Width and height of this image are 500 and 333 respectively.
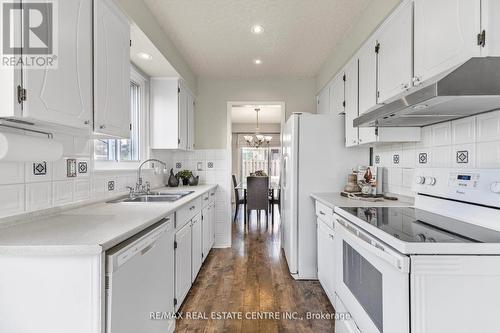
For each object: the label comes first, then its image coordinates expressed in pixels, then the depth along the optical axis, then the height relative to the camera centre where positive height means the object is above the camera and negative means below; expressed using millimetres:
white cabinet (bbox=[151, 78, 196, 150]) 2963 +620
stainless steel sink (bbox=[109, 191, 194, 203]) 2245 -282
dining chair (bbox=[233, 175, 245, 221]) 5500 -713
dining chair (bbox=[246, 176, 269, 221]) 5066 -522
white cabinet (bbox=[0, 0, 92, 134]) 961 +352
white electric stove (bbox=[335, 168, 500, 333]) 950 -374
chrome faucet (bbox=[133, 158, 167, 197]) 2363 -204
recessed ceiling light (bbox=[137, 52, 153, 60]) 2362 +1040
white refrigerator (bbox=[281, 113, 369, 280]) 2643 +19
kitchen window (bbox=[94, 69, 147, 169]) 2282 +246
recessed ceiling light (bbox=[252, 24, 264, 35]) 2431 +1330
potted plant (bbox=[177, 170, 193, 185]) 3521 -122
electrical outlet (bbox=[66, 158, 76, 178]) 1566 -4
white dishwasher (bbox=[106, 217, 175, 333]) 1024 -563
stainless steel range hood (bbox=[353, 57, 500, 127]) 1035 +307
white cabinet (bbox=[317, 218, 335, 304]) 2071 -789
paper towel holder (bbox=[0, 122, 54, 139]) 1170 +183
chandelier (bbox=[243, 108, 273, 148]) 6805 +756
